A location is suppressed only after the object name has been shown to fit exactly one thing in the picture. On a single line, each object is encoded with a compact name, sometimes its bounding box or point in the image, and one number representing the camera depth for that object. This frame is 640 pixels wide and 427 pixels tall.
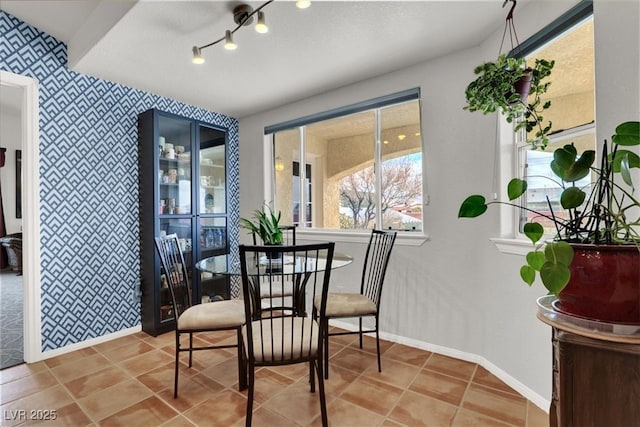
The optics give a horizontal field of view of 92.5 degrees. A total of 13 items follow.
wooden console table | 0.79
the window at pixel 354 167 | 2.68
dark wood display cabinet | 2.88
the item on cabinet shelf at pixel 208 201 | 3.48
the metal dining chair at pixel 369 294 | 2.11
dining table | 1.93
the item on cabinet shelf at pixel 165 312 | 2.94
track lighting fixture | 1.74
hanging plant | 1.40
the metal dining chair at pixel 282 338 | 1.50
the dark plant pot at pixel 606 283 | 0.79
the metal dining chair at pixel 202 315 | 1.90
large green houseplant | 0.81
